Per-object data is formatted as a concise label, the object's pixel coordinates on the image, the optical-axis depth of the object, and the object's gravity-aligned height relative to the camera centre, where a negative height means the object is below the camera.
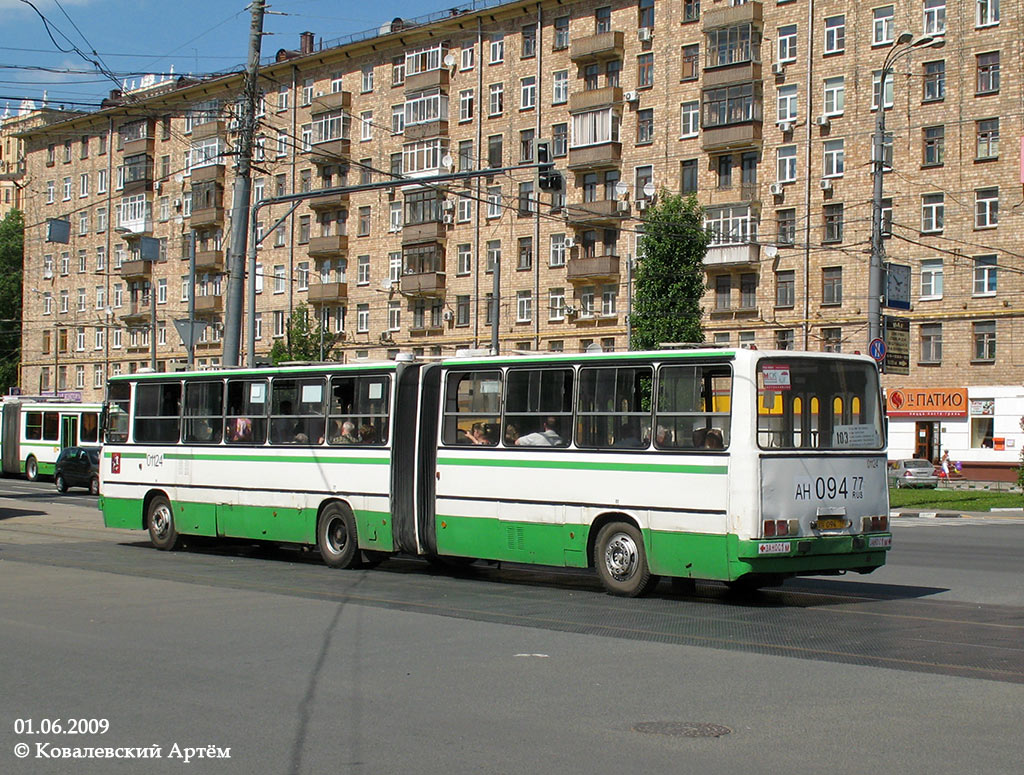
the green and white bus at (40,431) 47.47 -1.09
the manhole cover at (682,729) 7.19 -1.80
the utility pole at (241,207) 24.20 +3.77
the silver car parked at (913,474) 48.25 -2.20
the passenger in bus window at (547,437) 15.01 -0.32
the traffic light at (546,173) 21.53 +4.01
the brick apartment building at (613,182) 48.84 +10.20
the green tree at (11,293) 92.94 +8.22
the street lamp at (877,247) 28.38 +3.80
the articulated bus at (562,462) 13.26 -0.63
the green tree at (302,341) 60.91 +3.14
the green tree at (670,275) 45.53 +4.92
